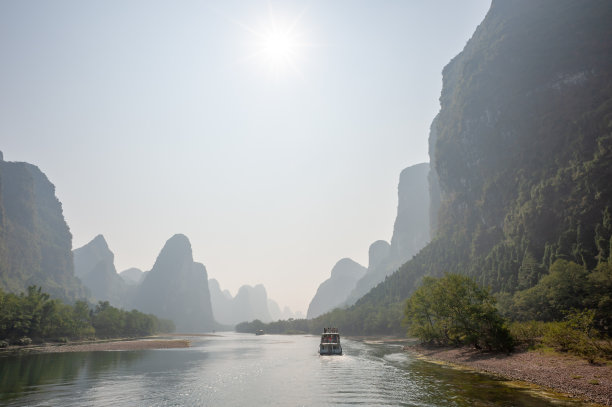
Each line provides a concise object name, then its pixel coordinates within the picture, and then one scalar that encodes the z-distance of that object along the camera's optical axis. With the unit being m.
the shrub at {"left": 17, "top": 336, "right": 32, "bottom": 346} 98.12
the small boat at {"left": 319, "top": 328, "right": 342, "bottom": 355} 80.12
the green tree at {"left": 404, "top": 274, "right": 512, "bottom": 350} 58.28
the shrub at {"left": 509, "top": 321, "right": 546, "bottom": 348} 59.25
